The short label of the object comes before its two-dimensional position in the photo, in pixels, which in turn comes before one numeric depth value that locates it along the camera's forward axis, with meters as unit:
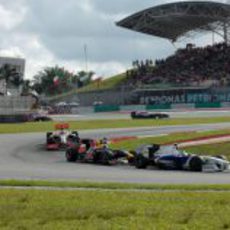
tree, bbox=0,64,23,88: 150.10
